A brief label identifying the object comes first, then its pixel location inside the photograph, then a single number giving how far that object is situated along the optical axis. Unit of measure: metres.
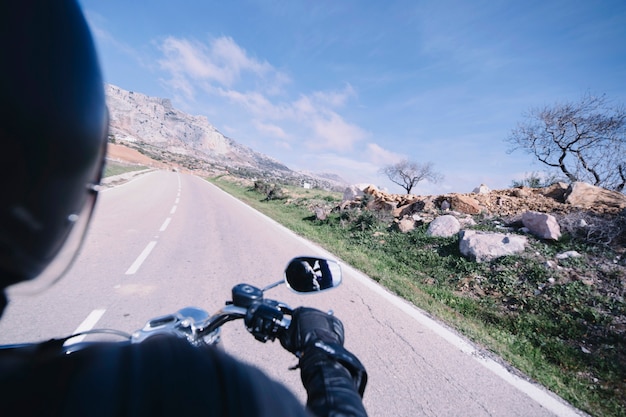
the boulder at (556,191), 9.54
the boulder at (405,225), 8.96
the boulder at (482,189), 13.14
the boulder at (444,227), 7.68
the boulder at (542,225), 6.24
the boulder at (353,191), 19.30
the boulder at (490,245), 5.94
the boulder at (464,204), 9.85
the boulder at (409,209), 11.48
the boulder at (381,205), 12.73
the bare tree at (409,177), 30.89
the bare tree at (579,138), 12.41
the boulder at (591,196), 8.12
